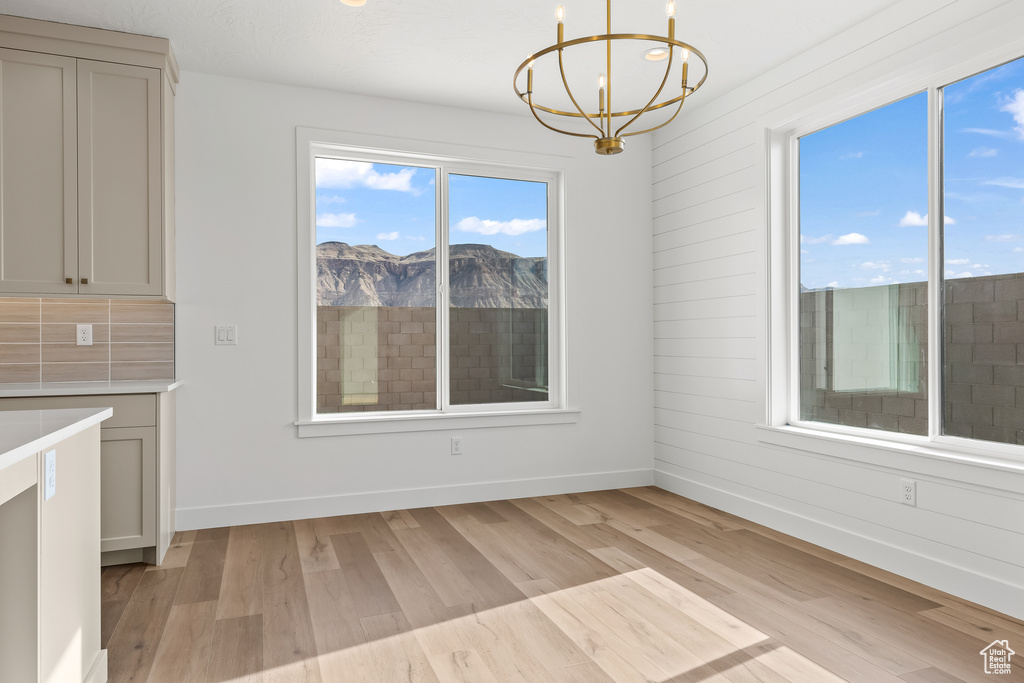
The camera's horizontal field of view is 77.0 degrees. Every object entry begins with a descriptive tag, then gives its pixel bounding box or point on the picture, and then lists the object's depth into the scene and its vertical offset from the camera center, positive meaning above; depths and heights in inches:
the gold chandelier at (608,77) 71.1 +32.1
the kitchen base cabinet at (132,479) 120.4 -26.6
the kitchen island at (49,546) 58.6 -20.7
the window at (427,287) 163.8 +14.0
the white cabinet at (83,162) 122.3 +34.8
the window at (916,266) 105.2 +13.5
